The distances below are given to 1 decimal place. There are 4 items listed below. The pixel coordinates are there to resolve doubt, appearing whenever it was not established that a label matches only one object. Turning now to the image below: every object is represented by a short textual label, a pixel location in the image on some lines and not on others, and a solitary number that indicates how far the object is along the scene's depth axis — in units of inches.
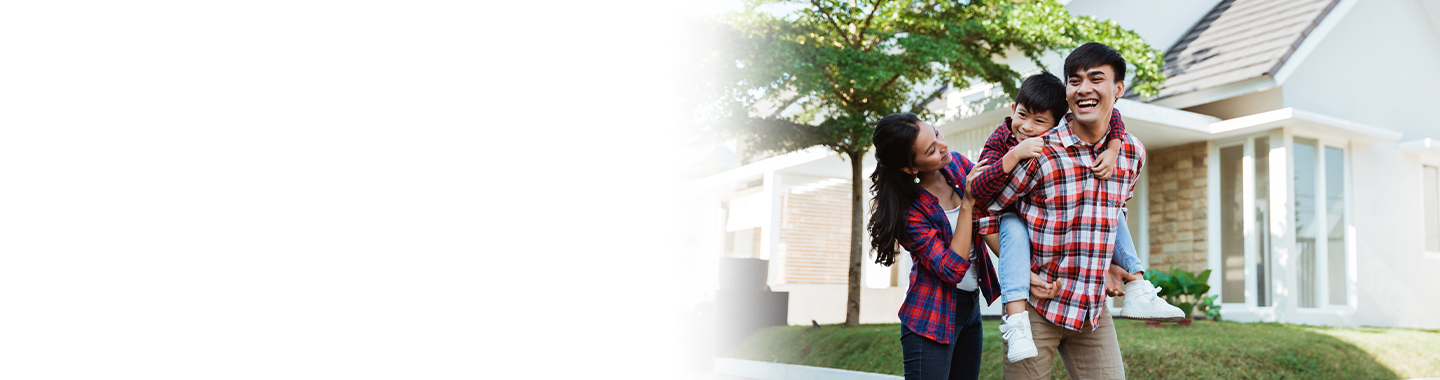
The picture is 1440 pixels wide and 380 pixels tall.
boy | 84.4
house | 394.9
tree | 304.8
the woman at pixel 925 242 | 90.1
